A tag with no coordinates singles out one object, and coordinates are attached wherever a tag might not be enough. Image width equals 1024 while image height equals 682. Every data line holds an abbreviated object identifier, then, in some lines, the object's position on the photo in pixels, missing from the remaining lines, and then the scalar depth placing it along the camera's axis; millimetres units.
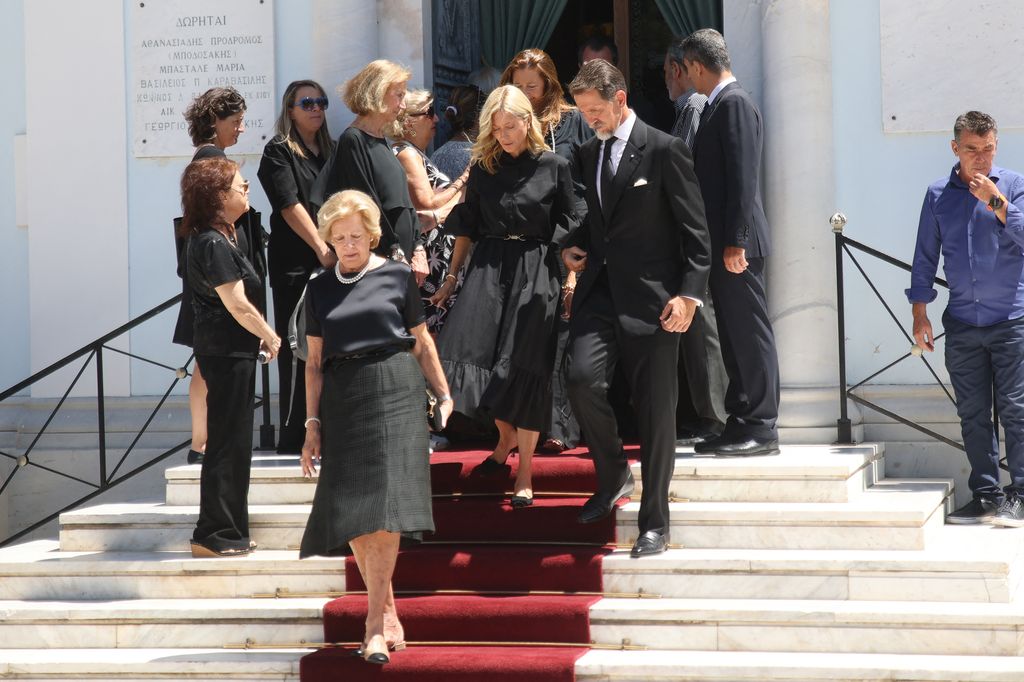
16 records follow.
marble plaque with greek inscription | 16453
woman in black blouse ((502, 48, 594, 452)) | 13227
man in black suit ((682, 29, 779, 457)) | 12664
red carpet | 10484
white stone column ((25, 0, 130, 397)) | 16750
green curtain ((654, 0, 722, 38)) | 16453
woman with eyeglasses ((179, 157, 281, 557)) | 12047
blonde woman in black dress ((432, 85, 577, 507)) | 11891
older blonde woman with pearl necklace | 10383
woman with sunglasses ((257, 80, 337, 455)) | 13898
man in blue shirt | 12781
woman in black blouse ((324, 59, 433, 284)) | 12578
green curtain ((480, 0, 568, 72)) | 17250
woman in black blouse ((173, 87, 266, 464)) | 13312
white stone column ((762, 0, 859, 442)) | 14797
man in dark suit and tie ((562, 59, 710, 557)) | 11172
